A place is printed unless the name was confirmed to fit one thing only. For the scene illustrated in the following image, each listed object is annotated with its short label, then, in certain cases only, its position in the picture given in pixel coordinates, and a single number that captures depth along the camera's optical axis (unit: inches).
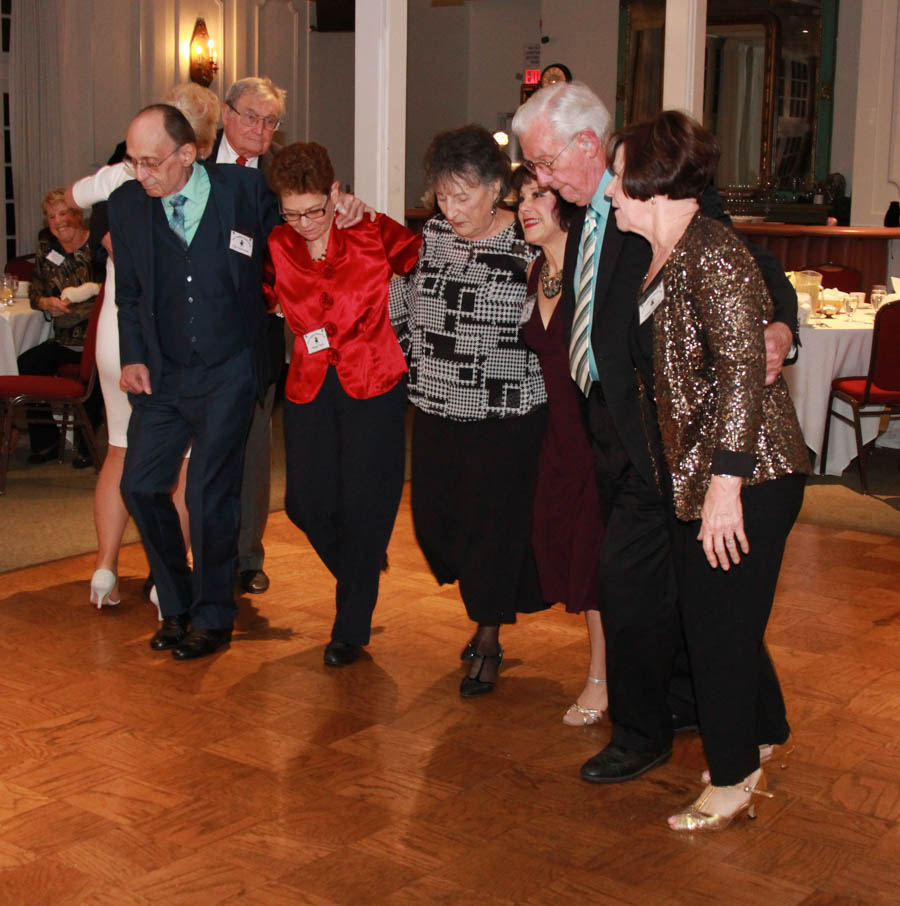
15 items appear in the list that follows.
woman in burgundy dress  130.4
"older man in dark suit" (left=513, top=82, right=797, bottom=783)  113.0
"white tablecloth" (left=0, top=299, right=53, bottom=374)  261.4
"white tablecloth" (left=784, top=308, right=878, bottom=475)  260.2
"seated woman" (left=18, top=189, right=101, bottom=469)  267.6
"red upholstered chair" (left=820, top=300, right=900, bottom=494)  248.7
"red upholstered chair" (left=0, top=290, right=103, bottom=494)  246.8
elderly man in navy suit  150.3
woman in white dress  165.0
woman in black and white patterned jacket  136.3
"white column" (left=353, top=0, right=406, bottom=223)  195.2
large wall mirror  470.0
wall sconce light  409.4
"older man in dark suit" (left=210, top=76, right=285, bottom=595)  176.7
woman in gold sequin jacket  96.8
